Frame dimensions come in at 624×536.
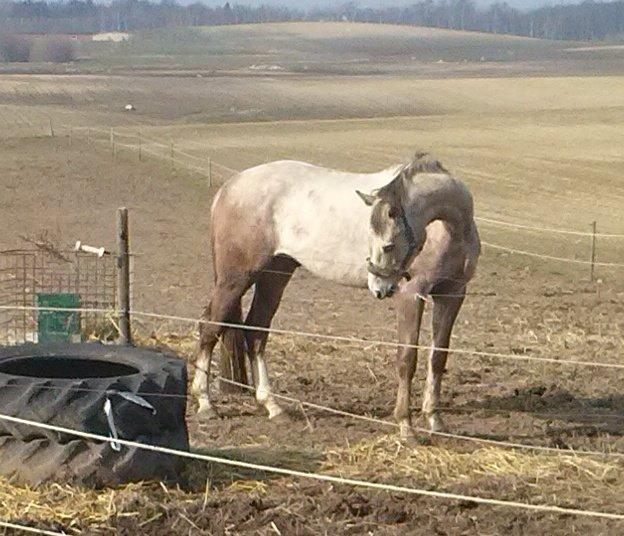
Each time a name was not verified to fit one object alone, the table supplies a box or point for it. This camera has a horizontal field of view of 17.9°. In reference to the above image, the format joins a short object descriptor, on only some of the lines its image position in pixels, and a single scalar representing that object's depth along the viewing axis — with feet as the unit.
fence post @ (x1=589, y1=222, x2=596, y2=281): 85.12
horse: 43.19
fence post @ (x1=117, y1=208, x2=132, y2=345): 47.94
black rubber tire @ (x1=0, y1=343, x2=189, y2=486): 34.49
